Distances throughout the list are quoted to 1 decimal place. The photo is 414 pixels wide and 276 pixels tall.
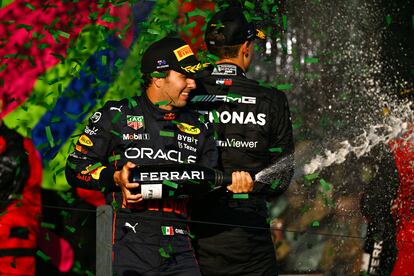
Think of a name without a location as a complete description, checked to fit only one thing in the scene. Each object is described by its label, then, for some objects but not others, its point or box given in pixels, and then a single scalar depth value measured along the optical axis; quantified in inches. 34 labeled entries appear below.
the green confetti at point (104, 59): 649.2
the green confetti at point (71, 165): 448.7
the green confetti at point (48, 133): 542.0
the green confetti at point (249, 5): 631.0
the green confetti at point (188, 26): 590.2
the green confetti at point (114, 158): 448.4
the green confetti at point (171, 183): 426.6
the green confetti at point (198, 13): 598.6
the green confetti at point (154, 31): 633.6
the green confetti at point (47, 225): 641.1
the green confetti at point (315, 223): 671.3
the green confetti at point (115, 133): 449.4
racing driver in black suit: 502.9
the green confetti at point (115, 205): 446.0
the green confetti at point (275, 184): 502.0
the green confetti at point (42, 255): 620.2
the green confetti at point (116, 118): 450.9
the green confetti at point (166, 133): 454.0
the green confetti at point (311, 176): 700.6
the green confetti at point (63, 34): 609.5
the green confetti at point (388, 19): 734.5
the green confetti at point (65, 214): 656.4
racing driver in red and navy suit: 436.1
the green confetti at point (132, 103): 458.3
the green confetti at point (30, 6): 643.9
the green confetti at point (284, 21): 673.6
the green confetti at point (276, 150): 509.0
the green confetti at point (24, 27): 632.1
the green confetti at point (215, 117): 506.7
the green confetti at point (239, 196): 500.7
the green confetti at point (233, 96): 509.0
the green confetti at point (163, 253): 434.6
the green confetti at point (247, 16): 548.4
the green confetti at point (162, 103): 458.0
